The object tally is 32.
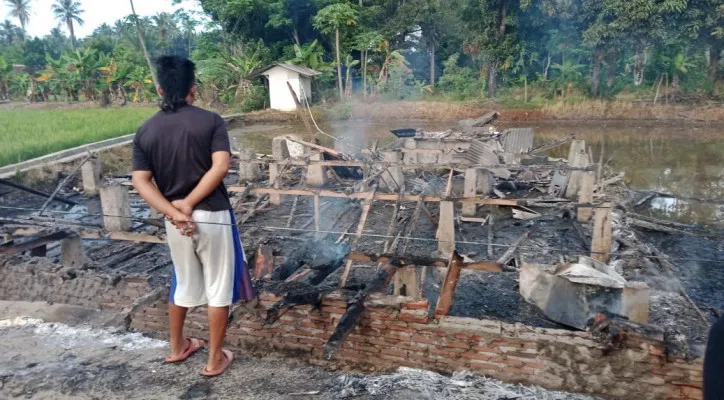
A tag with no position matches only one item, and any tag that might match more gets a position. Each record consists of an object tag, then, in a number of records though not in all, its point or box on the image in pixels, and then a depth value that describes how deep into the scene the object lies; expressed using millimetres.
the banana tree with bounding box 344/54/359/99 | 29797
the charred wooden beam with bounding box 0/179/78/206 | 7861
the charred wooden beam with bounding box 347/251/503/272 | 3925
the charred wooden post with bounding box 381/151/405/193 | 10301
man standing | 3029
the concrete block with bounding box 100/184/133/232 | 8219
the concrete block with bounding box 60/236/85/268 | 5730
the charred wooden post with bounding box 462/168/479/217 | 9398
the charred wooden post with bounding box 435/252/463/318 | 3688
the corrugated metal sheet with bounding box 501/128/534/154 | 13867
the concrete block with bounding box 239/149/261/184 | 11695
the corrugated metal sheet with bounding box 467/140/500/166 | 11266
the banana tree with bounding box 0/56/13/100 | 31031
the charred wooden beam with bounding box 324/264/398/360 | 2929
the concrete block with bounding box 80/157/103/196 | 11867
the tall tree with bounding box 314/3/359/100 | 28656
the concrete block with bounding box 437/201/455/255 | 7371
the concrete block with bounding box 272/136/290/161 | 11603
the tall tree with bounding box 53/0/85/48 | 61250
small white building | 28594
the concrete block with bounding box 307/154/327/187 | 10812
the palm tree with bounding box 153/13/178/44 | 39291
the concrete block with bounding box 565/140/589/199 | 9914
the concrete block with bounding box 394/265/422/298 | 4125
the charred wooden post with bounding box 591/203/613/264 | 6742
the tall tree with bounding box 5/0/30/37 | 62894
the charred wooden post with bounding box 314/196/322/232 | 8146
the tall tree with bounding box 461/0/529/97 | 26562
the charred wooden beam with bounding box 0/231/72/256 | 5203
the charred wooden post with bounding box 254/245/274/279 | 5055
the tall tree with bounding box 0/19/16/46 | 61225
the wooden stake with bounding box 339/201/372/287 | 5973
